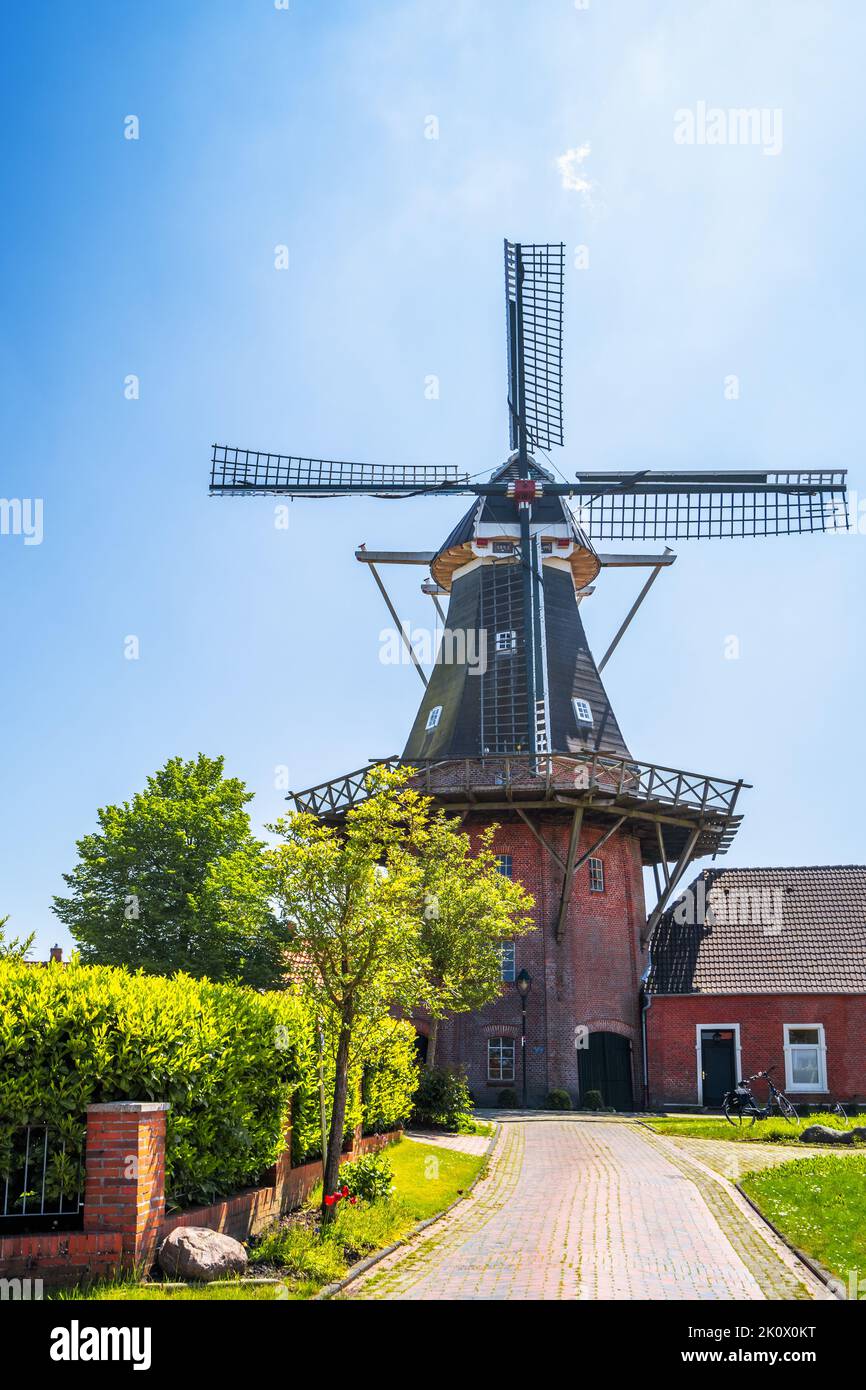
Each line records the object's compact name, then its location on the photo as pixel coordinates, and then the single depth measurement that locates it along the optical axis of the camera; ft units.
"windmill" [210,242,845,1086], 91.25
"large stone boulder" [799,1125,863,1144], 64.85
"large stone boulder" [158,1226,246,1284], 27.17
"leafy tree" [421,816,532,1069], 70.64
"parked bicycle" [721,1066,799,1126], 75.72
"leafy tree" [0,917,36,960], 33.45
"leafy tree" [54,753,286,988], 76.69
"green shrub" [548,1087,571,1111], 85.92
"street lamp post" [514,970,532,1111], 88.33
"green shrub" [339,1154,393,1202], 40.47
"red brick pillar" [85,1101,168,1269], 26.86
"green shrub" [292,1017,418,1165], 41.16
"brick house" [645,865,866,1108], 90.17
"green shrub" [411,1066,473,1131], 66.49
